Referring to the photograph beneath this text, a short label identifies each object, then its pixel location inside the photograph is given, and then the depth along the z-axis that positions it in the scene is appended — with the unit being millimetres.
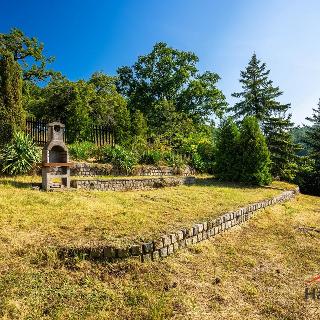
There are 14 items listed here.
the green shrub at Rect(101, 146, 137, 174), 15406
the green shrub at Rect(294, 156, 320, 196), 23430
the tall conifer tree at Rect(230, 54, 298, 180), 20234
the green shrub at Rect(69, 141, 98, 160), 15383
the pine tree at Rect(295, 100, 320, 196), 23030
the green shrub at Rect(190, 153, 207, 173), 19516
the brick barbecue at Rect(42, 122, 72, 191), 10695
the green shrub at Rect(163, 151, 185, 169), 18152
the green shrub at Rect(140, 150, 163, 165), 17578
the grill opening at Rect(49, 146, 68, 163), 11297
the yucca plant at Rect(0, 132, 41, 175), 12133
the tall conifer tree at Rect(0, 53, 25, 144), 14094
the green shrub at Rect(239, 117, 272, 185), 16656
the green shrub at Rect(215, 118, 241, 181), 17156
